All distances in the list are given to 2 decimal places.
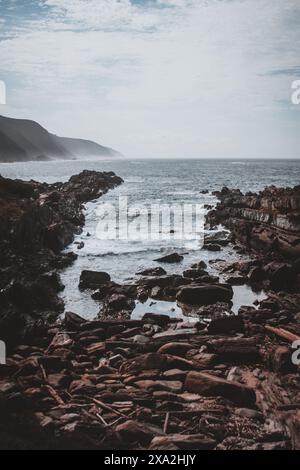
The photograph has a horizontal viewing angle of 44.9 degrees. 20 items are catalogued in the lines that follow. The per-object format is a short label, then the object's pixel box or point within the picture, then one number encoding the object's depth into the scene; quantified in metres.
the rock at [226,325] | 10.35
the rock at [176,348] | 9.09
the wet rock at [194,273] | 16.03
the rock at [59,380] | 7.70
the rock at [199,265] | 17.37
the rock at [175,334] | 9.83
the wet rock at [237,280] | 15.29
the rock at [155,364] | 8.31
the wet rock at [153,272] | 16.31
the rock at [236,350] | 8.75
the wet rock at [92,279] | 14.89
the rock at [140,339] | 9.68
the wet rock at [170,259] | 18.81
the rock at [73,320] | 10.81
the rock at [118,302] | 12.62
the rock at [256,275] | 15.45
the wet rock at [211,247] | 21.42
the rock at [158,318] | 11.30
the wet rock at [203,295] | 13.20
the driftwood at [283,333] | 9.53
